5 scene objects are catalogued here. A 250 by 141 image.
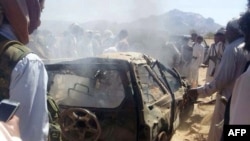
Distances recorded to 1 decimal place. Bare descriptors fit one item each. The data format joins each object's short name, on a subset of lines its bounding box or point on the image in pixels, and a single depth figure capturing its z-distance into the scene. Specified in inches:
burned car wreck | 180.5
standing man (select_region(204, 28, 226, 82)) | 376.2
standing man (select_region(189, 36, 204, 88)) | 527.2
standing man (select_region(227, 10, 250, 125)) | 87.4
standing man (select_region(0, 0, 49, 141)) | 79.8
